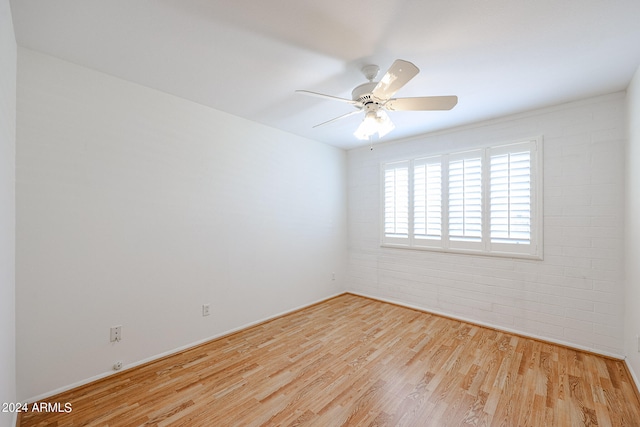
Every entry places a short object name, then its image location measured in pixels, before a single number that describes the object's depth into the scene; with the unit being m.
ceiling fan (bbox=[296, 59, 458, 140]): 1.87
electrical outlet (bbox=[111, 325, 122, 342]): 2.24
